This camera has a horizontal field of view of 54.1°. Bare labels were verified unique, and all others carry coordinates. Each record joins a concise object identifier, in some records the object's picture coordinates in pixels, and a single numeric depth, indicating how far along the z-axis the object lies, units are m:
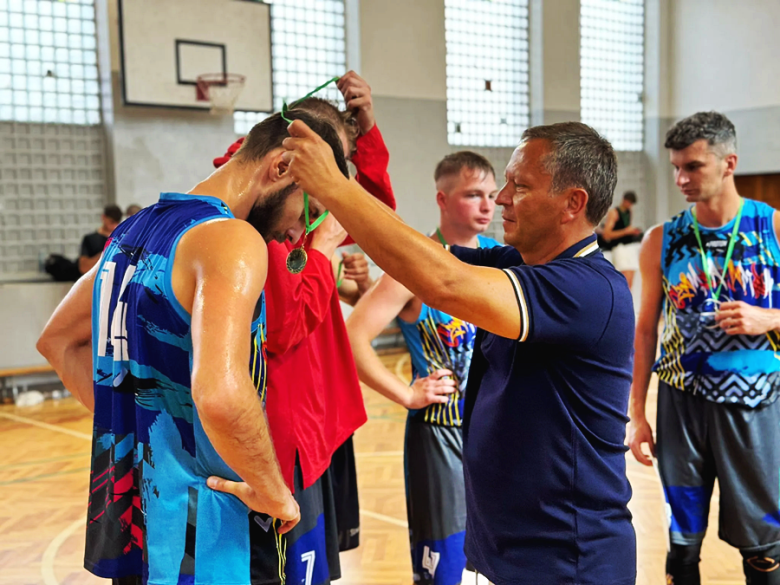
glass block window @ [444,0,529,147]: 13.02
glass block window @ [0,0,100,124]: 8.95
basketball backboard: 9.25
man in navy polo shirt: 1.58
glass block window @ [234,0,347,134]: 11.02
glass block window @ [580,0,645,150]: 15.10
